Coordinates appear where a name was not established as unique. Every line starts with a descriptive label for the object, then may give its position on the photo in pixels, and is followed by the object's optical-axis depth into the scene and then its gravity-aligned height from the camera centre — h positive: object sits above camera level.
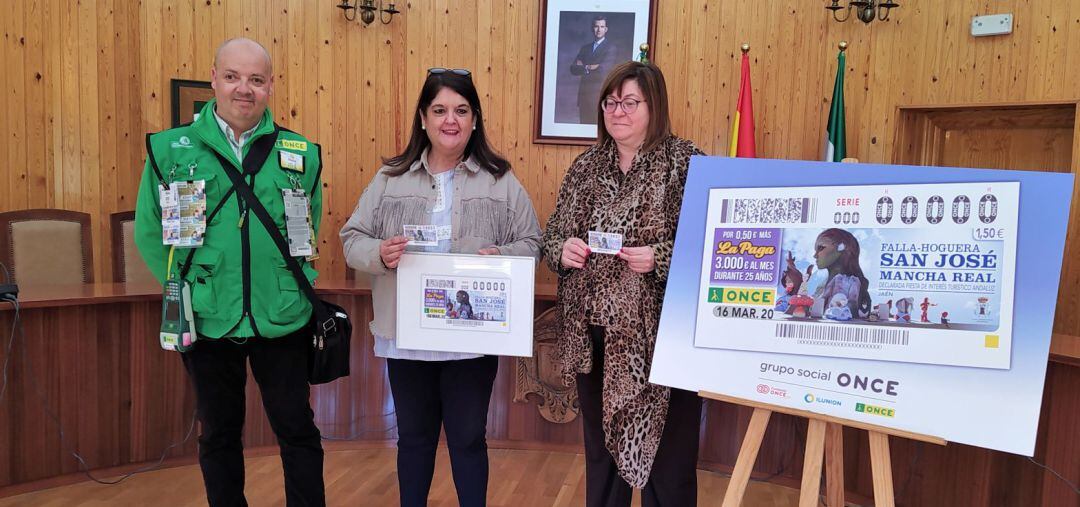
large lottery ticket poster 1.43 -0.15
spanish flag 4.01 +0.53
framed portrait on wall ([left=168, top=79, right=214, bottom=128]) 4.32 +0.59
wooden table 2.62 -0.89
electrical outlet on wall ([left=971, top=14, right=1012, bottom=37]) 3.82 +1.09
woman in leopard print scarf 1.86 -0.20
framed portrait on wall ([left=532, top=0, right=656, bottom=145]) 4.31 +0.96
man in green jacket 1.93 -0.16
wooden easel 1.56 -0.54
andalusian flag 3.97 +0.53
